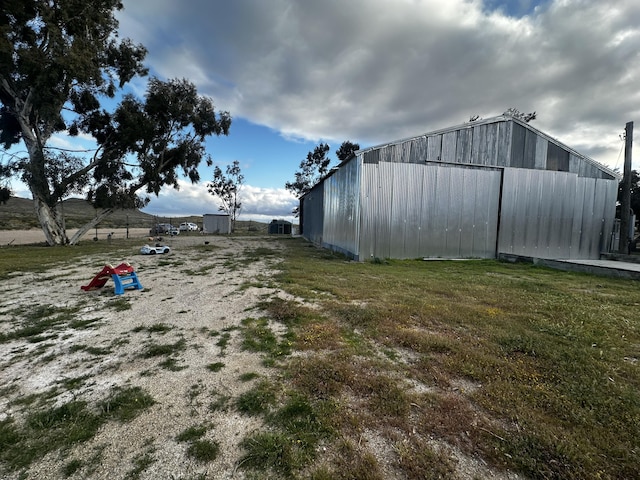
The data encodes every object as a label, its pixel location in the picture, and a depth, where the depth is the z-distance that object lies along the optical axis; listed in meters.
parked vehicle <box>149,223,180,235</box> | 27.65
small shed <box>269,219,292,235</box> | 33.16
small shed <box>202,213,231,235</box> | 31.09
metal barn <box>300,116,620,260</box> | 10.60
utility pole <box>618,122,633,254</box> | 13.10
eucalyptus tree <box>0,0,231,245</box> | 12.31
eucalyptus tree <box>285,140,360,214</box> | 38.19
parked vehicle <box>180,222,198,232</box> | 34.47
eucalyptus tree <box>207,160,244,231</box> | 37.34
